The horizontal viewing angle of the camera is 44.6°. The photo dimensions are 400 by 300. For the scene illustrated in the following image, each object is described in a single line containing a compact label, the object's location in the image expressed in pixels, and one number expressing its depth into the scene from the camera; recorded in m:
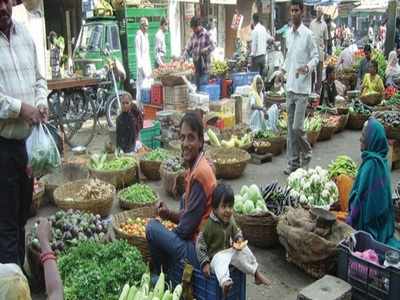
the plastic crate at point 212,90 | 10.85
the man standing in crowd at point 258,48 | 13.15
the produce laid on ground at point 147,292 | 3.05
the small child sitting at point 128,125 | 7.09
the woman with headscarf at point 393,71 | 12.49
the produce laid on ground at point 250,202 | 4.74
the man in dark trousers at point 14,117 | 3.30
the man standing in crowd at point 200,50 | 10.67
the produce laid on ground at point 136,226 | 4.39
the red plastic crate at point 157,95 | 10.38
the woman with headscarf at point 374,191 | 4.13
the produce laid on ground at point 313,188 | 4.97
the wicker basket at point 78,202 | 5.16
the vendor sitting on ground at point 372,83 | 10.59
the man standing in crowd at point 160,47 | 13.04
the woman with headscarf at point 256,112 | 8.40
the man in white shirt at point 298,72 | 6.63
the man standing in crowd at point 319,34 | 12.01
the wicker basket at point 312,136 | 8.45
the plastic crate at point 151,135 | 8.35
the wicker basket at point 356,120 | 9.84
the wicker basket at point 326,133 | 9.05
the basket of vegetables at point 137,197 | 5.43
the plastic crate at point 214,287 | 3.26
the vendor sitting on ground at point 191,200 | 3.42
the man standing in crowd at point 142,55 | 11.72
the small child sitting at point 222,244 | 3.15
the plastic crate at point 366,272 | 3.45
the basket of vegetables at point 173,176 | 6.16
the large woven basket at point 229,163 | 6.84
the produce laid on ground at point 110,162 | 6.43
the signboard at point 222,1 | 16.92
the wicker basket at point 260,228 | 4.63
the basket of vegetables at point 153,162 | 6.80
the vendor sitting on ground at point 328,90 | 10.52
